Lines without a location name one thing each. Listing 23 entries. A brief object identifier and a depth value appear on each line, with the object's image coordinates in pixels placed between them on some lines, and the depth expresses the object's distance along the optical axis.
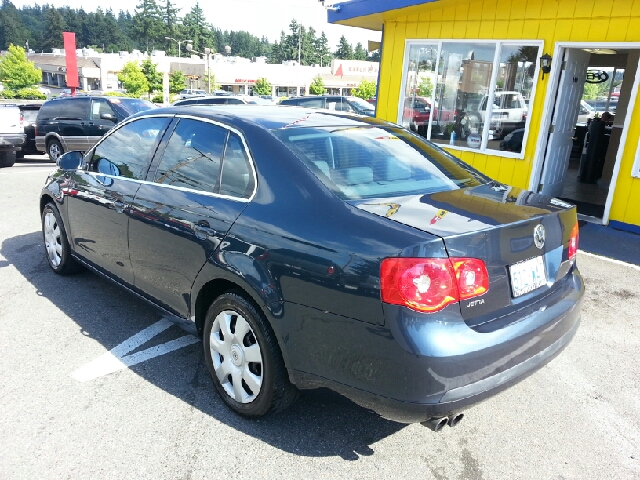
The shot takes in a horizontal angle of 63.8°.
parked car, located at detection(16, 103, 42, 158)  14.04
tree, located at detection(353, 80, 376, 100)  52.00
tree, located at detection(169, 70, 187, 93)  66.50
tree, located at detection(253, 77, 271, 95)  67.06
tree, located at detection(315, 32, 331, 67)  144.38
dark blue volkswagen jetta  2.21
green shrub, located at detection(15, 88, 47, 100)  52.31
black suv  12.43
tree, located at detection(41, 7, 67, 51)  137.12
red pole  36.88
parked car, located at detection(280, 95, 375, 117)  17.42
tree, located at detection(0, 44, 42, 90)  61.25
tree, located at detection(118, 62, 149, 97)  57.56
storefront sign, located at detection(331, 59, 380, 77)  73.69
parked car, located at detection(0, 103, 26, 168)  12.41
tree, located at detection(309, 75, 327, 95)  65.31
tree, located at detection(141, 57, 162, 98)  59.19
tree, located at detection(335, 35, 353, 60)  146.00
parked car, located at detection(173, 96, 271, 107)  16.44
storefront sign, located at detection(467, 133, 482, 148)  8.95
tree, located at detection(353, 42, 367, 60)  149.62
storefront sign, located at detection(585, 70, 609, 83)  13.41
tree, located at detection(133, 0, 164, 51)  133.38
